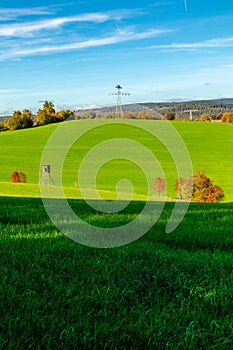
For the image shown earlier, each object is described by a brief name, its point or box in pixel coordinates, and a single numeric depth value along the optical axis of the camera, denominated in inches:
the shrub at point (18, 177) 2623.0
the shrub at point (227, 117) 5128.9
